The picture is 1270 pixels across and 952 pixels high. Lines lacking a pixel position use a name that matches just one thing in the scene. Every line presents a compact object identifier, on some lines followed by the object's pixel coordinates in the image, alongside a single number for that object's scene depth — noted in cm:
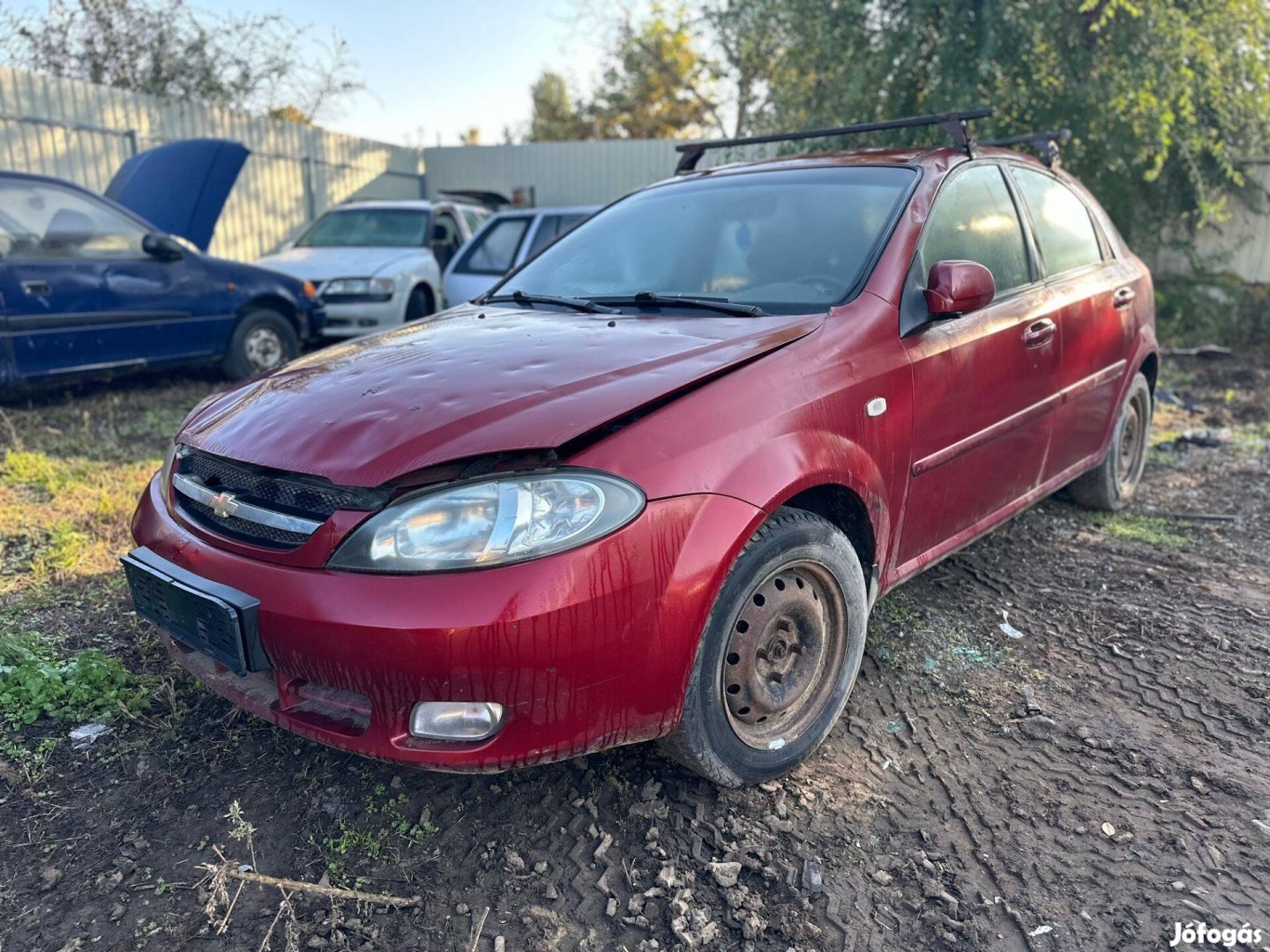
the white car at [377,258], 834
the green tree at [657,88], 2766
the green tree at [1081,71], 797
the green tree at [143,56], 1421
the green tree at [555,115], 3173
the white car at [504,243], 780
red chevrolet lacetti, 184
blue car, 567
